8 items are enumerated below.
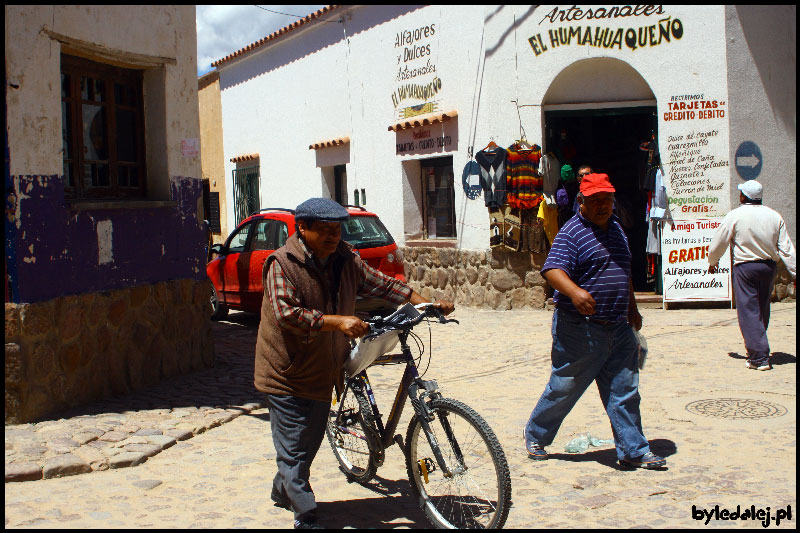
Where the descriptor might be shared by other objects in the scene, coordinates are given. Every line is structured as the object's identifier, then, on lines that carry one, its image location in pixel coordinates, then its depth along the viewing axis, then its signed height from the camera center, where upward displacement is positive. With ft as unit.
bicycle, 13.05 -3.65
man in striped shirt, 16.58 -2.08
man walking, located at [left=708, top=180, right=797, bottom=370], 25.49 -1.14
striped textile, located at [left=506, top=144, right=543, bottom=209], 41.06 +2.38
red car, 35.19 -1.04
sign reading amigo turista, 38.88 -2.12
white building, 38.65 +6.34
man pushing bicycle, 13.48 -1.88
